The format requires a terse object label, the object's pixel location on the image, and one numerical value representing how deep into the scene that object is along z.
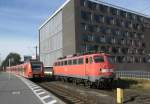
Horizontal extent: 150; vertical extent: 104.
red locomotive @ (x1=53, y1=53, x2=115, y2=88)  11.22
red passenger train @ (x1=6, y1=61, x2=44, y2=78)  18.11
